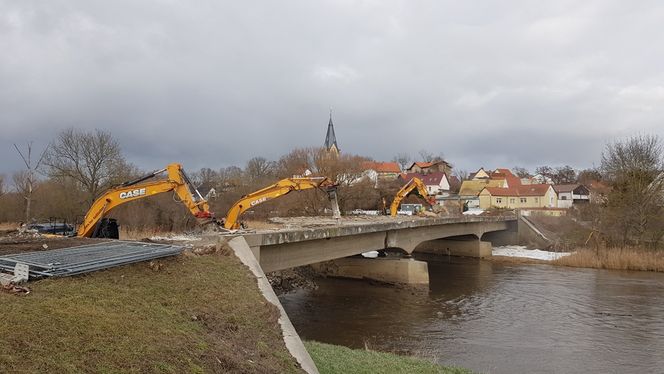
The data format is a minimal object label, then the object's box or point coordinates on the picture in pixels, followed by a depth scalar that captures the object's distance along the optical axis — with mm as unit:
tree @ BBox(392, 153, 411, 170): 141250
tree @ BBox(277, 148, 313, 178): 51875
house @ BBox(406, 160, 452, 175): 128500
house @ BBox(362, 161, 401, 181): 108631
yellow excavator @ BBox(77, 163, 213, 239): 16625
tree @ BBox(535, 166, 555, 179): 132625
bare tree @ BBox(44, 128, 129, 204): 39406
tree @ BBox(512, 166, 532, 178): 142250
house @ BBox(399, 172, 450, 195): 112000
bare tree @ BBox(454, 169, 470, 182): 135500
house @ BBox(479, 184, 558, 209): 89500
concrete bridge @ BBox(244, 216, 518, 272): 19109
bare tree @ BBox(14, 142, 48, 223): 40656
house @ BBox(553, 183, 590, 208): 94625
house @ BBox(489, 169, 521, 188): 107375
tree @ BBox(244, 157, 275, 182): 73000
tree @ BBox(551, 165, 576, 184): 126750
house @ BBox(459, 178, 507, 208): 101706
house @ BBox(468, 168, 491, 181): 124931
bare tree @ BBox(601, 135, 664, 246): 38844
